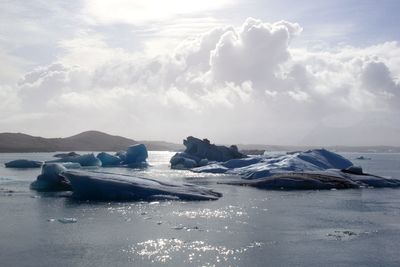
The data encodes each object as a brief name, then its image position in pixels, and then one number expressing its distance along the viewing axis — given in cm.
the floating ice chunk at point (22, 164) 5756
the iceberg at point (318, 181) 3050
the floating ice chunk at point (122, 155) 6016
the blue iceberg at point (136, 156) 5788
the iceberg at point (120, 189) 2334
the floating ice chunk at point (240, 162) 4816
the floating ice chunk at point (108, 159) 5888
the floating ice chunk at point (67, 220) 1710
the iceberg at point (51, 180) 2800
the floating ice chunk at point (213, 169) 4656
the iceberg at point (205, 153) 5756
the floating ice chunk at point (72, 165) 4288
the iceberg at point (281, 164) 3669
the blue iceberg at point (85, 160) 5275
